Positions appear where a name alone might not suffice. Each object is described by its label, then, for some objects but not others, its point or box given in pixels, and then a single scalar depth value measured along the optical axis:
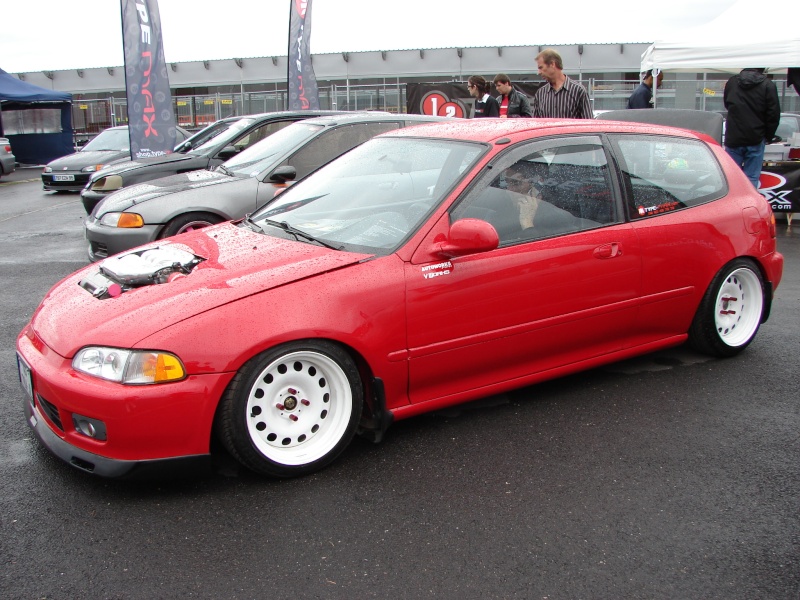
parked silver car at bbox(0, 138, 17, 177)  18.77
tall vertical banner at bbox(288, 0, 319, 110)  15.98
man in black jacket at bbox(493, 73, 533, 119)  9.13
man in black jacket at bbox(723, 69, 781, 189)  8.65
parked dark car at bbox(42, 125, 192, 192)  15.08
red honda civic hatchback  2.94
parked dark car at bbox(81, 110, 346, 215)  8.74
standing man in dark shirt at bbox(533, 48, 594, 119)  7.27
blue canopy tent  21.98
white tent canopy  9.78
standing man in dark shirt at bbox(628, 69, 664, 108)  10.95
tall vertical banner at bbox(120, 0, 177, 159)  12.07
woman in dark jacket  10.27
